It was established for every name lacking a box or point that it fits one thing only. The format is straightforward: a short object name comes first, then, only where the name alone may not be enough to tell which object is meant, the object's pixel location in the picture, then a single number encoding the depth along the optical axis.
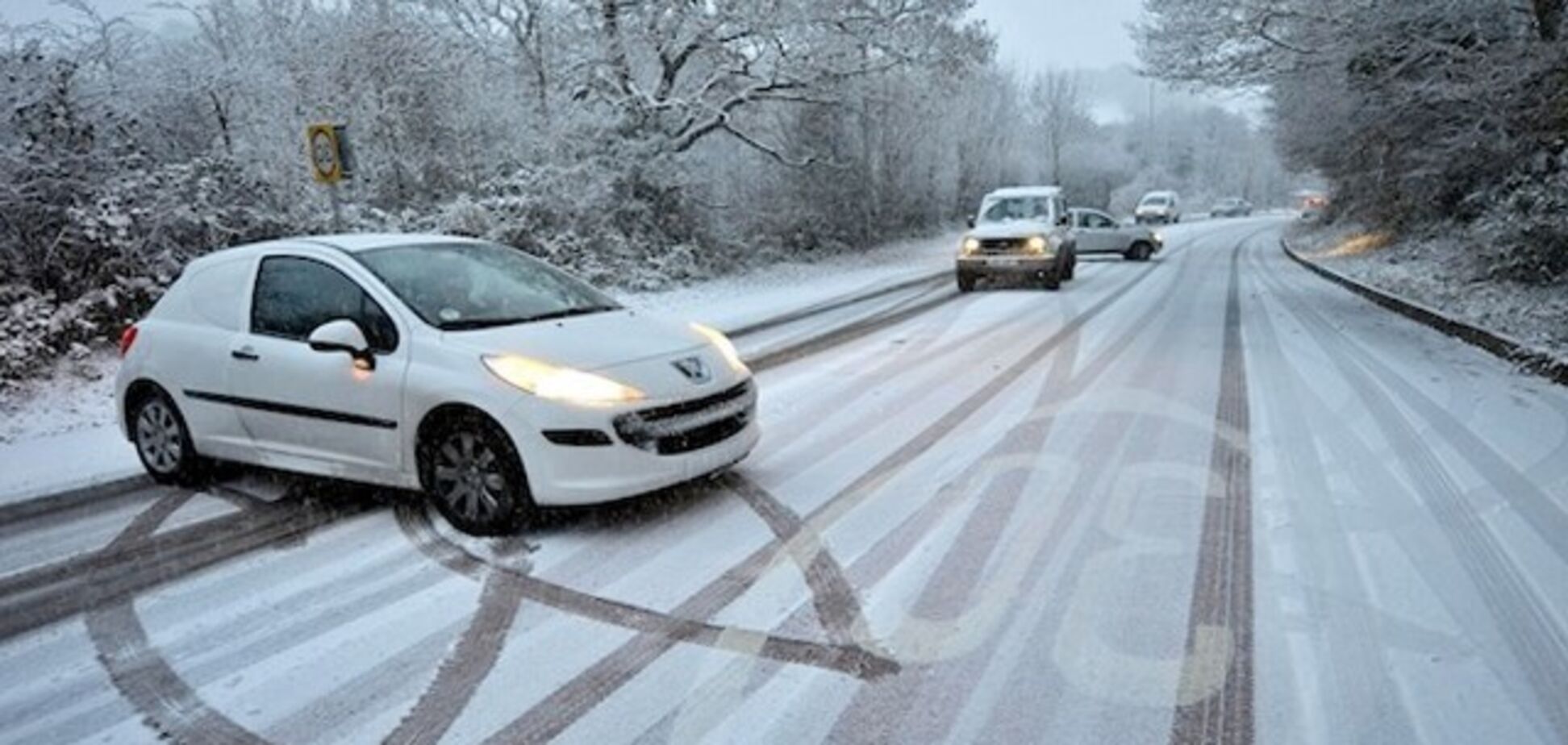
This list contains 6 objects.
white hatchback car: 4.93
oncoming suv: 18.19
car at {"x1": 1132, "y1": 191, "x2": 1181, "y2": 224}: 49.69
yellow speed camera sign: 9.12
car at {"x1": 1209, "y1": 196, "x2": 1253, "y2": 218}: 73.31
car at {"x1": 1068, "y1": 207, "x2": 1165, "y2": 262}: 26.77
